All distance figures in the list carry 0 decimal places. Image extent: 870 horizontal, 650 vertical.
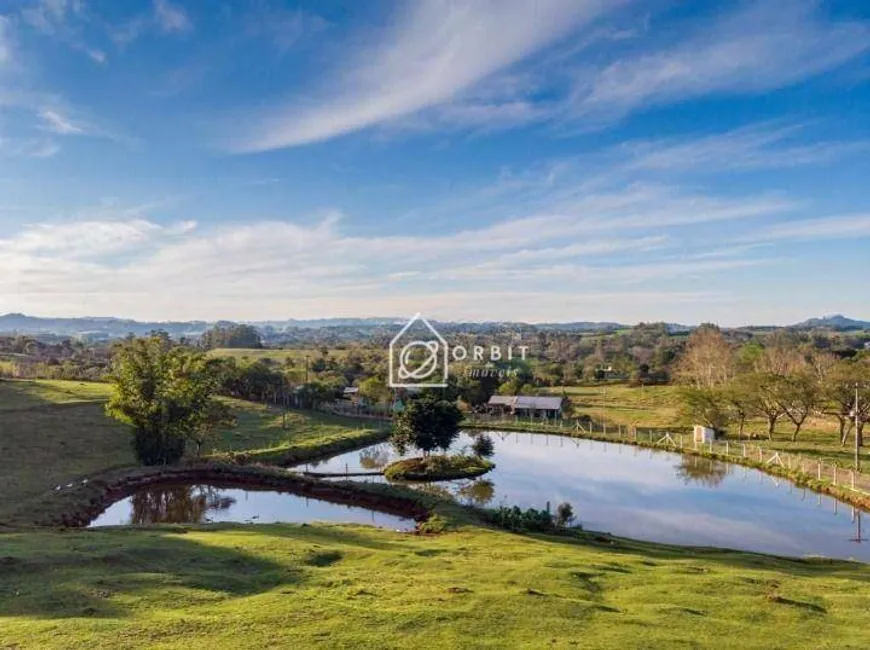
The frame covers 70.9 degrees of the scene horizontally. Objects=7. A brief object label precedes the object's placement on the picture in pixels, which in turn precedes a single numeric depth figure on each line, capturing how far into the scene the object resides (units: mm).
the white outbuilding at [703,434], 44531
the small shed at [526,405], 59312
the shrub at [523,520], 21906
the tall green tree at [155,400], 32688
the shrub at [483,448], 39281
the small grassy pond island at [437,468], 35469
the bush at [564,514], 24927
